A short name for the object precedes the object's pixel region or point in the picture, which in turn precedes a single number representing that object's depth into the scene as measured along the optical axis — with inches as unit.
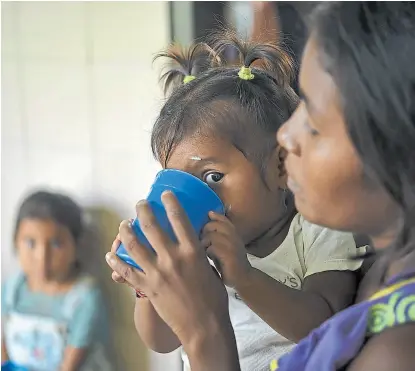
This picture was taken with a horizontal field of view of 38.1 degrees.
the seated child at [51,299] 40.2
